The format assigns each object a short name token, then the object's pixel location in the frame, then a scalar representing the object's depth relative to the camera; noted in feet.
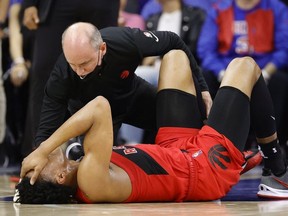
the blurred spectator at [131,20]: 47.93
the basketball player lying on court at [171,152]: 23.26
